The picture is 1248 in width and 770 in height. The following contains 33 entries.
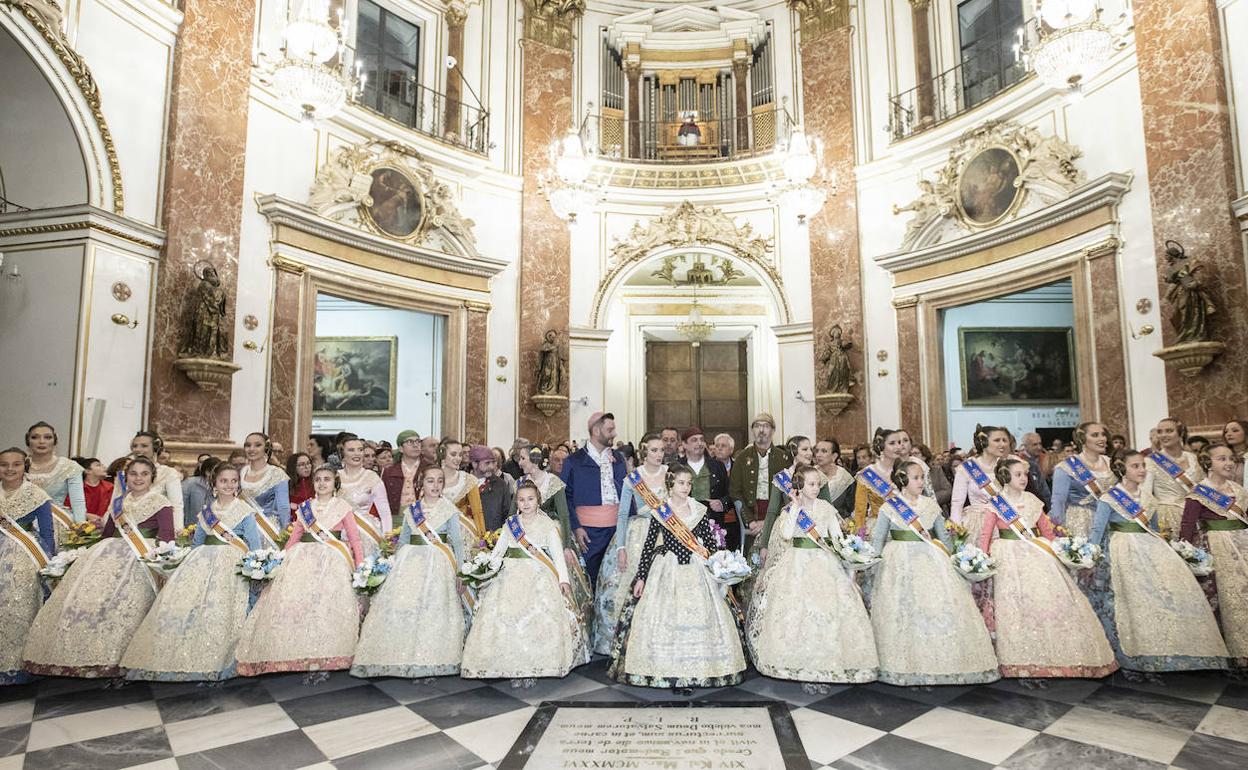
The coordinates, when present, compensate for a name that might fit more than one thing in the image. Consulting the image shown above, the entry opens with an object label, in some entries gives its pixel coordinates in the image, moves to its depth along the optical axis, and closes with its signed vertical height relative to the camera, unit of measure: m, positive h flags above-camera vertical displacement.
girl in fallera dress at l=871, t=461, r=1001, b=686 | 4.21 -0.97
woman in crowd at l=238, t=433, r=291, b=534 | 5.42 -0.28
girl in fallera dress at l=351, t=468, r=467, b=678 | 4.47 -0.95
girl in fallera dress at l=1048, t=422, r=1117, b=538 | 5.20 -0.28
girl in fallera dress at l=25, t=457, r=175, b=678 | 4.52 -0.89
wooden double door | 15.41 +1.14
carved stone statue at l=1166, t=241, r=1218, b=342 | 7.58 +1.35
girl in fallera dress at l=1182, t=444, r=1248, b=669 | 4.63 -0.54
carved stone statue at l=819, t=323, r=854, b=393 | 11.45 +1.14
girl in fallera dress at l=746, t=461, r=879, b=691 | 4.22 -0.94
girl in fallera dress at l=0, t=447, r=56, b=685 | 4.71 -0.59
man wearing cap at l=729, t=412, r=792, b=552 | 6.32 -0.27
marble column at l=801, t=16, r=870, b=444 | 11.60 +3.35
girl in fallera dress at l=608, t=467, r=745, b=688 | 4.23 -0.97
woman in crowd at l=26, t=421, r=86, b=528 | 5.03 -0.18
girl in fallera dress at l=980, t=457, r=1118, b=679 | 4.26 -0.95
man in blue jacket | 5.61 -0.36
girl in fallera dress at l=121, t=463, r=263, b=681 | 4.45 -0.95
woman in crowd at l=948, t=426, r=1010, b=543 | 4.84 -0.27
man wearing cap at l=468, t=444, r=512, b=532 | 5.59 -0.32
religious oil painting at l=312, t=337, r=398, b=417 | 12.88 +1.18
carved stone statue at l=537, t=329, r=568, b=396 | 11.80 +1.15
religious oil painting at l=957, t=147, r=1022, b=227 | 9.98 +3.34
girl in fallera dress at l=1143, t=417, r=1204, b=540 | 5.23 -0.27
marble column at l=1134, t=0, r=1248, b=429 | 7.52 +2.74
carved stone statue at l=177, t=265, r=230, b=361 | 8.33 +1.37
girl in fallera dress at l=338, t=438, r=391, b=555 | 5.16 -0.30
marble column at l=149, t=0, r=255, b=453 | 8.28 +2.93
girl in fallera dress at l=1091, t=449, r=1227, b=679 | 4.45 -0.91
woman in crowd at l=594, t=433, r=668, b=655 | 4.88 -0.68
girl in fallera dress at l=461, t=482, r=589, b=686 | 4.34 -0.96
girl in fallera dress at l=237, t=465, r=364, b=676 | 4.49 -0.92
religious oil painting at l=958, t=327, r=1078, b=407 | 12.35 +1.21
